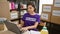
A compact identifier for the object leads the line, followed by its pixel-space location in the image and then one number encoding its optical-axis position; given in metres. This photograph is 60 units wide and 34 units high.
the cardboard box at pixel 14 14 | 1.84
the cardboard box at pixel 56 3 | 0.91
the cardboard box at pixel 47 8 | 1.03
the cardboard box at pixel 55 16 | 0.95
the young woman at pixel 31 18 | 1.17
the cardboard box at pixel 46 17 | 1.05
